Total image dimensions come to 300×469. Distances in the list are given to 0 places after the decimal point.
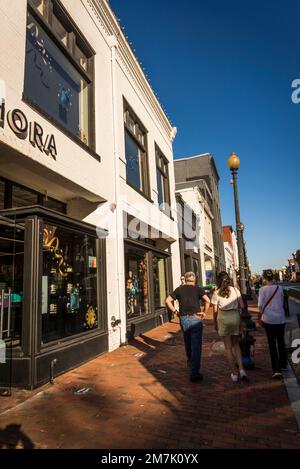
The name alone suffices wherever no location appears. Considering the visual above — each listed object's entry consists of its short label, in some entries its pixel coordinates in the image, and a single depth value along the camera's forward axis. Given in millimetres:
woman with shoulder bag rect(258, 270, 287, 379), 5266
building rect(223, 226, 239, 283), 55800
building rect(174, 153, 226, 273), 34938
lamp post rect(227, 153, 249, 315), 7754
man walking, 5199
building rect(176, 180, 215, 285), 18312
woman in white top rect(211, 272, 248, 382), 5121
